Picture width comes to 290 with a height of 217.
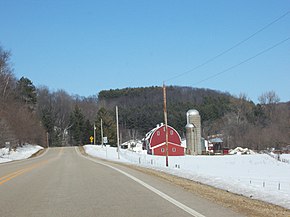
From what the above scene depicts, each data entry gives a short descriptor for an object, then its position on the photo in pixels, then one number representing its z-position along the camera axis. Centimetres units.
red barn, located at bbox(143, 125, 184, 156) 8569
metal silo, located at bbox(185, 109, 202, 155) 8588
